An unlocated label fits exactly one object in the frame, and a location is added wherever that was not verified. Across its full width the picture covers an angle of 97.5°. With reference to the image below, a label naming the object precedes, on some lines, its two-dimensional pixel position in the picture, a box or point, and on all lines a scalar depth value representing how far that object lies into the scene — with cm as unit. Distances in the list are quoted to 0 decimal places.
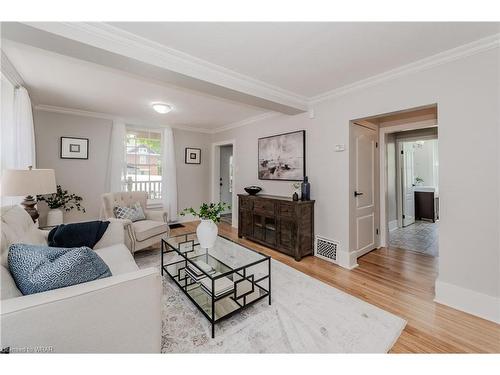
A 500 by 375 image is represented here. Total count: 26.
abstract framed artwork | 347
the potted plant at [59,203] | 358
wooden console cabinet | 308
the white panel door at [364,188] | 300
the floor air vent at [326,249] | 301
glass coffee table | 178
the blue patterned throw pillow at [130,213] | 333
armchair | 290
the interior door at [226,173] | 646
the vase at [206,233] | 231
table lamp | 210
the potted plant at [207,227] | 232
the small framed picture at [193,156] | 544
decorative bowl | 401
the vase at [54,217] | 355
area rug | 152
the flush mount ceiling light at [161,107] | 336
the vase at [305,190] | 321
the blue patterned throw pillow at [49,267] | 109
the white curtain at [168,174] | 501
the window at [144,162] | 475
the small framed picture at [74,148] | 396
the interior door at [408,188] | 511
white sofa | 93
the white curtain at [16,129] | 250
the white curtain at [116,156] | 436
